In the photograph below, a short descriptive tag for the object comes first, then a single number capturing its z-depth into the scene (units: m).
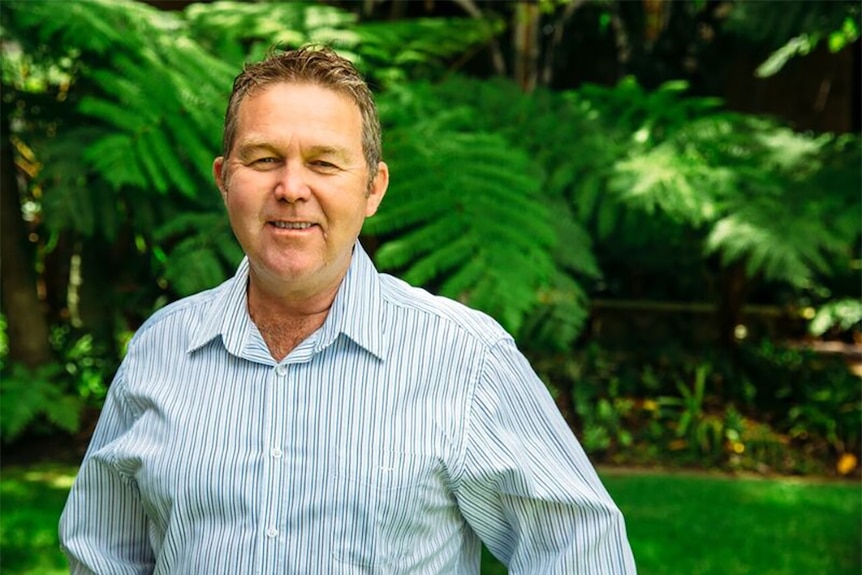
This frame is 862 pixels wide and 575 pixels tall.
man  1.69
